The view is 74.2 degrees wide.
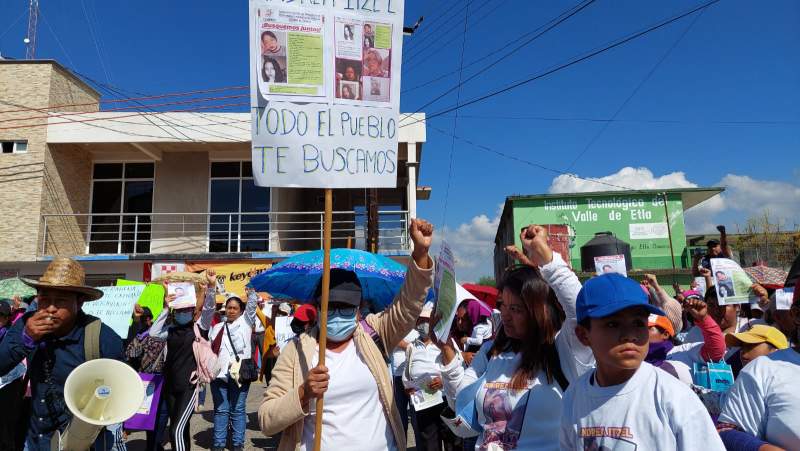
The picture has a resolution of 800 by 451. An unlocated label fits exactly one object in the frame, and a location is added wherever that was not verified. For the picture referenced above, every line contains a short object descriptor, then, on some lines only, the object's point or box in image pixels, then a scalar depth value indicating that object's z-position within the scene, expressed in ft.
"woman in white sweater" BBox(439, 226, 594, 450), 7.85
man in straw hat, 10.85
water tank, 73.45
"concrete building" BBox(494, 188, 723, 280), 84.23
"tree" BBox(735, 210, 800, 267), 97.40
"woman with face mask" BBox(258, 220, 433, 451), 8.25
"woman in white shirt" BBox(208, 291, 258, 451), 21.08
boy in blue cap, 5.70
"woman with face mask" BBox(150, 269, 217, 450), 18.80
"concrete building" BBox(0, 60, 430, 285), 52.26
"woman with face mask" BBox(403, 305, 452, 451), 15.62
